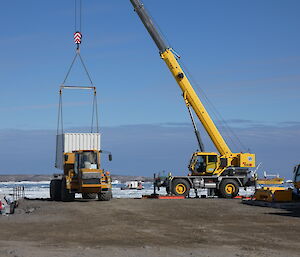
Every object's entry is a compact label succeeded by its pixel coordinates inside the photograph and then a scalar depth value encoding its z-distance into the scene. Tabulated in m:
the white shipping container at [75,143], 35.66
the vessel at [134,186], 111.94
